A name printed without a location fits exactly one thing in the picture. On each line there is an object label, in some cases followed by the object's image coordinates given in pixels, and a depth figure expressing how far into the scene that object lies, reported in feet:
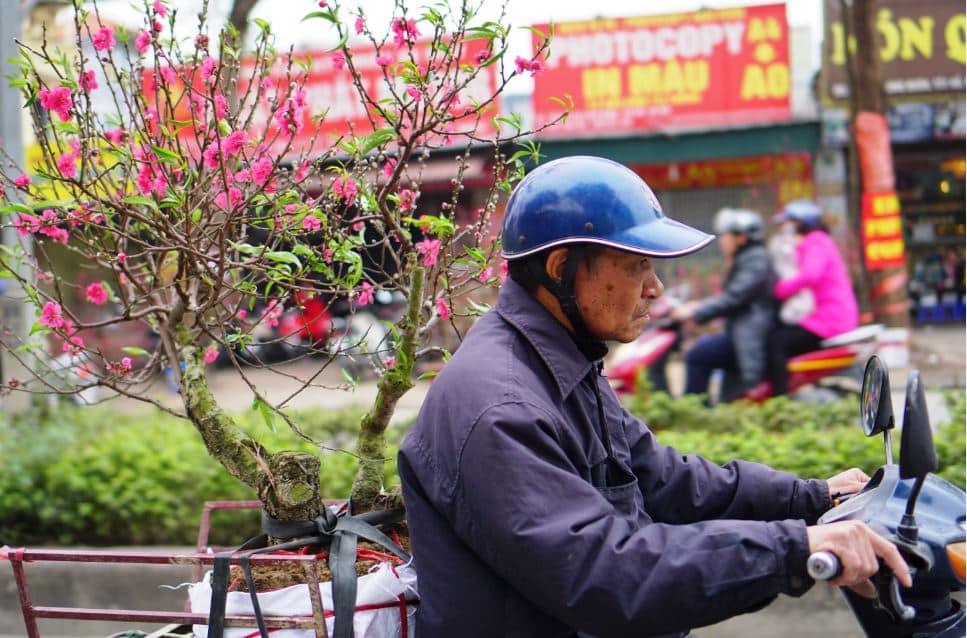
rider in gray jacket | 25.72
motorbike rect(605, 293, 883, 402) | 25.59
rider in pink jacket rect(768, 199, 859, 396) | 25.66
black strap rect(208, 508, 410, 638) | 6.64
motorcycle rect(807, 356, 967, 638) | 5.34
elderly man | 5.46
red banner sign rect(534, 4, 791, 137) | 42.98
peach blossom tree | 8.09
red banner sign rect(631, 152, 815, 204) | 48.19
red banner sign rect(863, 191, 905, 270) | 34.47
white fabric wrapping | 6.77
